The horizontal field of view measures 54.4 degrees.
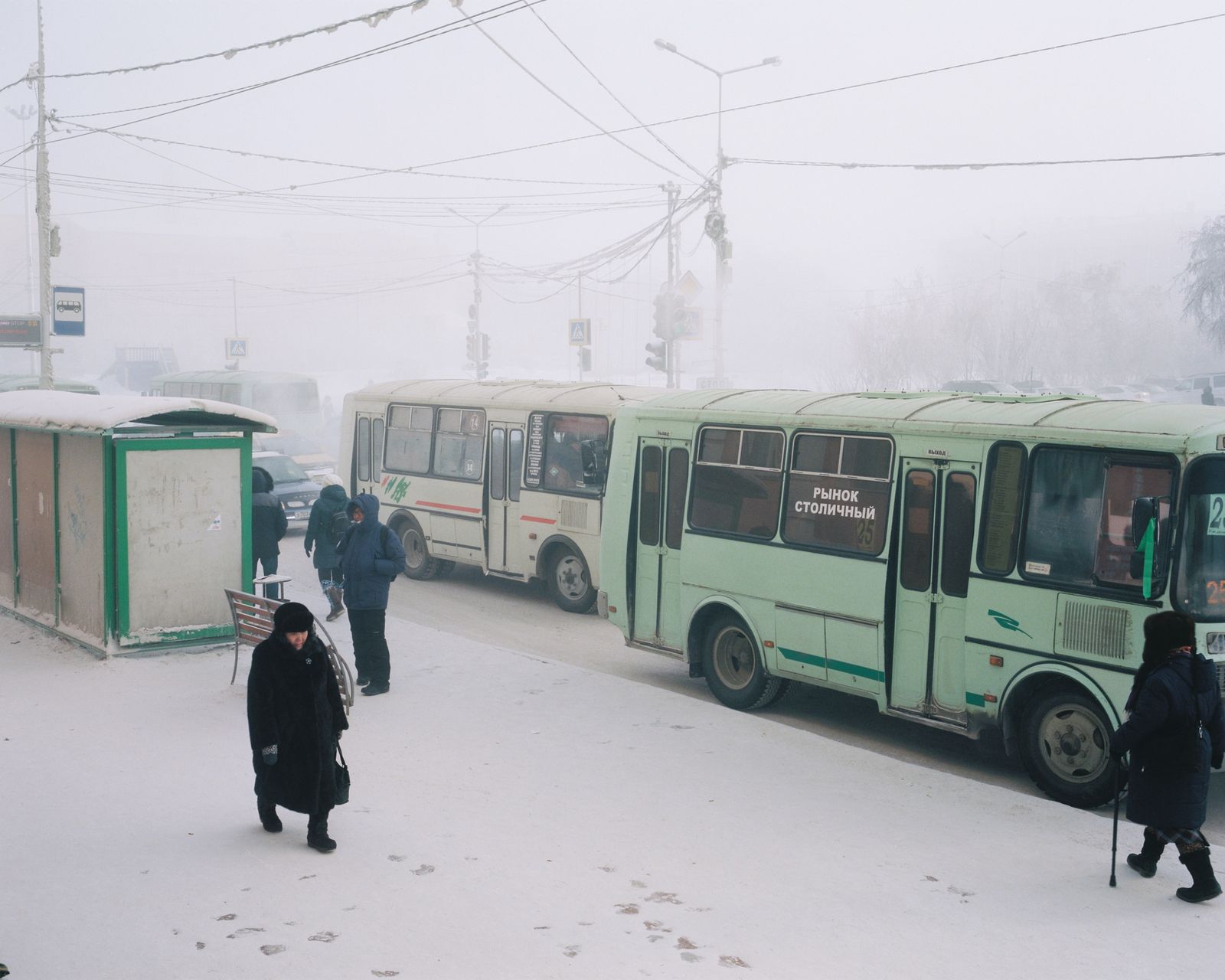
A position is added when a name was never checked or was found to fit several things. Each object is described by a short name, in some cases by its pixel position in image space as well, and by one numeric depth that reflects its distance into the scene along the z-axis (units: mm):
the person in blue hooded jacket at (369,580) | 10055
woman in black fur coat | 6352
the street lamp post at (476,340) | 42531
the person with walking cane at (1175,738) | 5910
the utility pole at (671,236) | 29625
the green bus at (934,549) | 7539
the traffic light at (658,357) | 27359
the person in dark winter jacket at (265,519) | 12992
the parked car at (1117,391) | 46688
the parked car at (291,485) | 21781
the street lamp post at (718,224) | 28109
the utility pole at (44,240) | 24453
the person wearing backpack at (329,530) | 13680
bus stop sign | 24344
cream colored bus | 14953
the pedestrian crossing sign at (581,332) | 36188
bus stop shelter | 11148
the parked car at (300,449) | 27109
